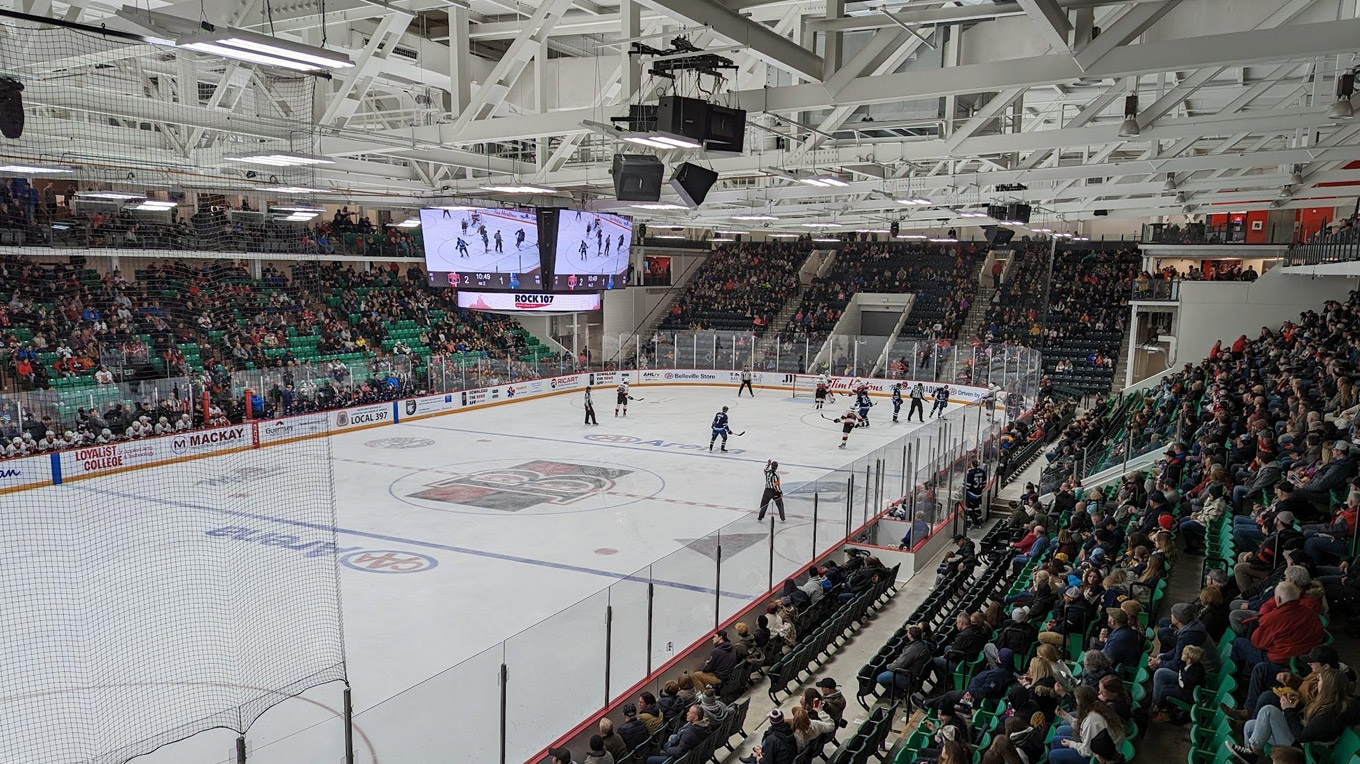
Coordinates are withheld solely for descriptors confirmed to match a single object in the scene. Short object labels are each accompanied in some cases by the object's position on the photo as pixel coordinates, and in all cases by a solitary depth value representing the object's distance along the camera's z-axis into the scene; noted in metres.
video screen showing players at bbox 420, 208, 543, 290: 20.77
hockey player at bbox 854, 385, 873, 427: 23.78
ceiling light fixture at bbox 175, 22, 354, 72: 5.66
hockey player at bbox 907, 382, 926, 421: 25.97
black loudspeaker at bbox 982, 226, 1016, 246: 26.22
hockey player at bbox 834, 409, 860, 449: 21.14
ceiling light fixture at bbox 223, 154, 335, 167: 10.91
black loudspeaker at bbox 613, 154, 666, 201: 13.58
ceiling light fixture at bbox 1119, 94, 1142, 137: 9.38
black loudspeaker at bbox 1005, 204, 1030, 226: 19.91
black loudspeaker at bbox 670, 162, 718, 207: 12.27
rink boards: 16.81
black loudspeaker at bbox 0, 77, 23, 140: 6.71
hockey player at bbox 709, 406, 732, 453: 20.14
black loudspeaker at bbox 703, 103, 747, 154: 8.51
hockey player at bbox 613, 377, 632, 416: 25.22
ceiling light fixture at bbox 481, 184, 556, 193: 16.89
